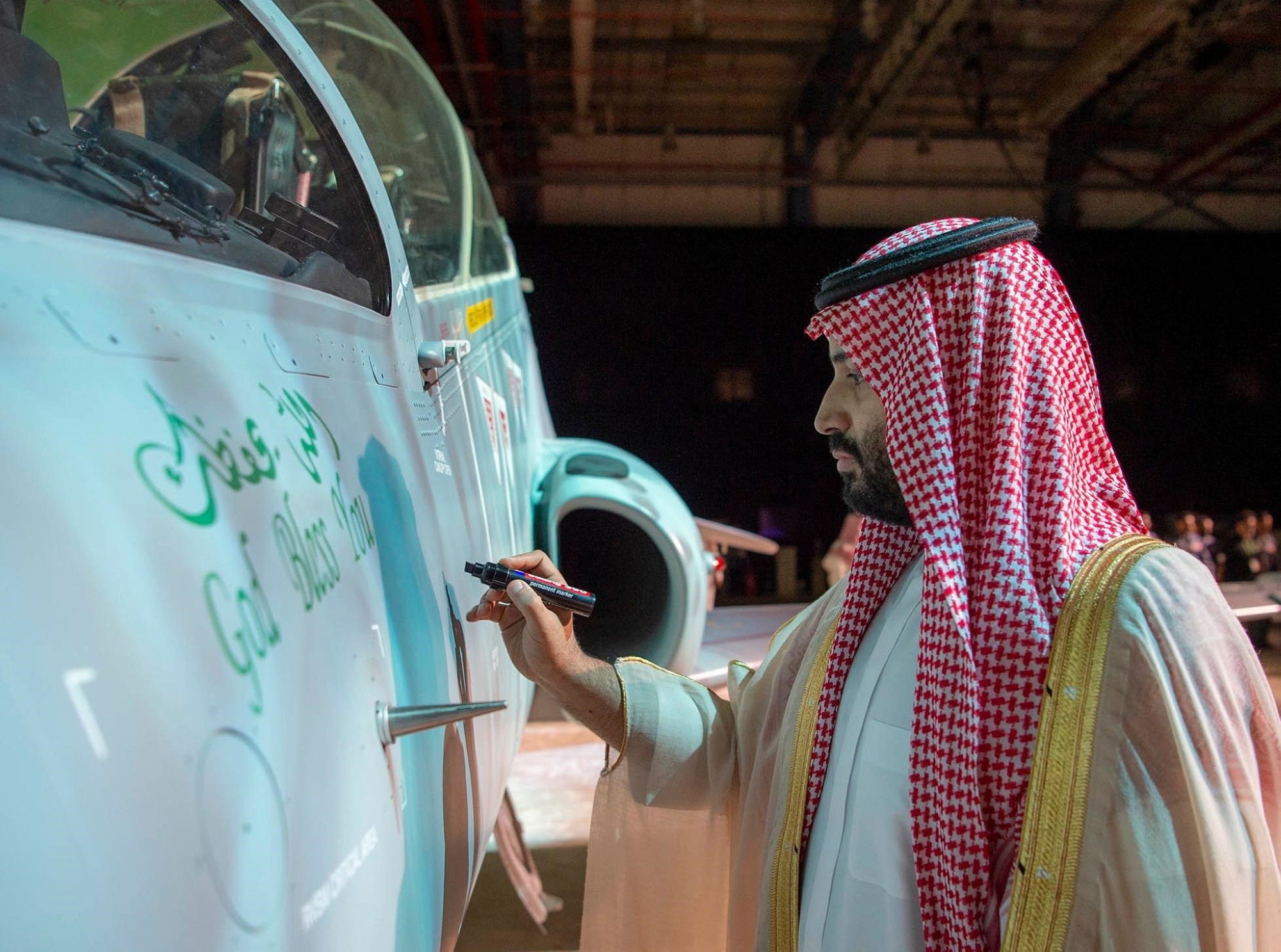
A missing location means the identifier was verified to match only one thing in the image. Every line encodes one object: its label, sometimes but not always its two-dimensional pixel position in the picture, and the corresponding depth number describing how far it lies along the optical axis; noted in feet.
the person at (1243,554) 39.16
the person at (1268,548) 38.06
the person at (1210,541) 39.43
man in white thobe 3.72
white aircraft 2.03
